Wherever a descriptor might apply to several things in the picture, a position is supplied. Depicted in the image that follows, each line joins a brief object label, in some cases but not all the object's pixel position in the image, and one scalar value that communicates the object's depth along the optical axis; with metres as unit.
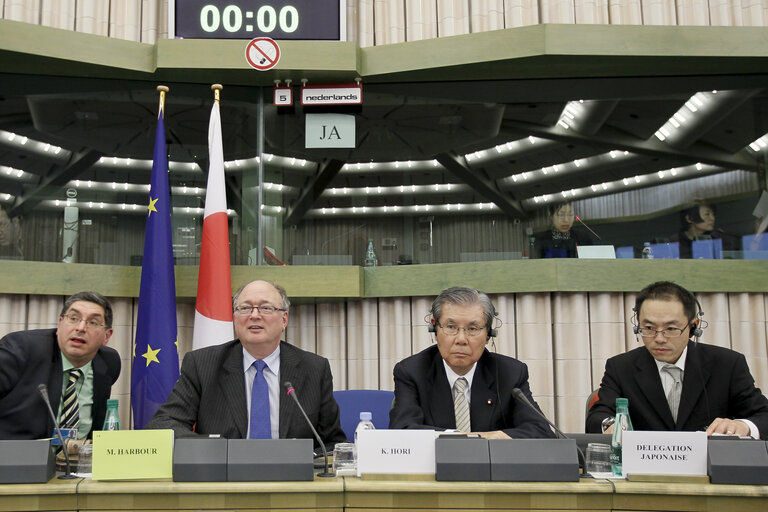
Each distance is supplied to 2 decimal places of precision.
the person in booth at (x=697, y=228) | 4.45
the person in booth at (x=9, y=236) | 4.28
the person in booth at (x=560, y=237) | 4.41
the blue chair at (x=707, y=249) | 4.43
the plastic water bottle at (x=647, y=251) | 4.41
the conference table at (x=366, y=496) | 1.78
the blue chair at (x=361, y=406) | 3.50
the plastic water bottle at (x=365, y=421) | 2.29
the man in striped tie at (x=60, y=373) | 2.84
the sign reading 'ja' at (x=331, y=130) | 4.71
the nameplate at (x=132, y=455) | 1.87
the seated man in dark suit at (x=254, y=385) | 2.56
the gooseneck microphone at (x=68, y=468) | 1.94
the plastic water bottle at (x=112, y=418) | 2.33
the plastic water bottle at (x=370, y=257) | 4.61
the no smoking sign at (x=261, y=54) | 4.39
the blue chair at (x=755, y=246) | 4.45
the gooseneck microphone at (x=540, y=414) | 2.02
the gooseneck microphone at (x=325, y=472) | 1.98
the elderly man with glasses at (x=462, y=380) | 2.65
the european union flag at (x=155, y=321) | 3.98
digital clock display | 4.51
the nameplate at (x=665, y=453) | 1.86
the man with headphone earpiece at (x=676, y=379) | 2.63
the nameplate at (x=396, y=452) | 1.89
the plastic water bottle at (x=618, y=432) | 2.00
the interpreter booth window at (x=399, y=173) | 4.45
